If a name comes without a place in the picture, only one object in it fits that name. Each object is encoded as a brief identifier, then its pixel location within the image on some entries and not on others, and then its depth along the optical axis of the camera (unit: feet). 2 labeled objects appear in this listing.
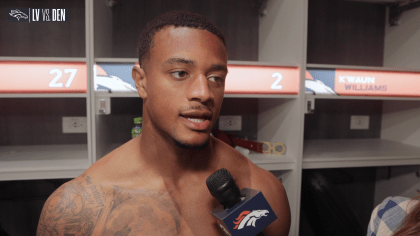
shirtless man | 1.85
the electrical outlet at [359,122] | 7.09
